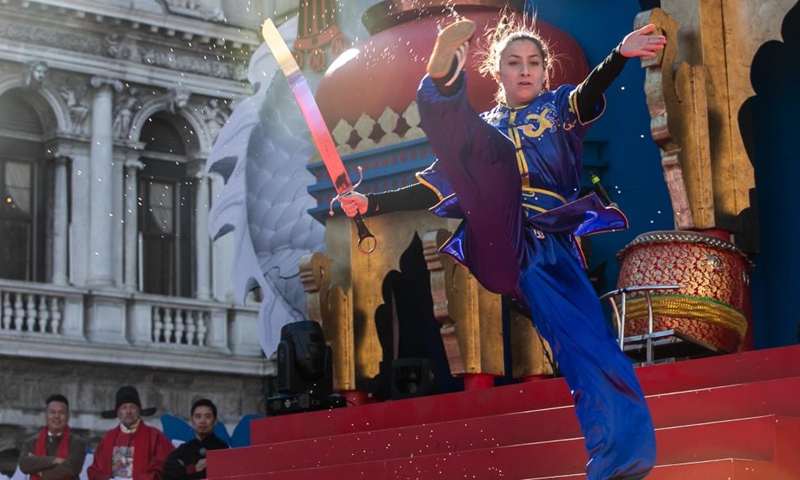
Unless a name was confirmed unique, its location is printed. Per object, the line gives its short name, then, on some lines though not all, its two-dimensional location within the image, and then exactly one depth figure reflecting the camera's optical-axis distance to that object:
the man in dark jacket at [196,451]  9.86
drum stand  7.66
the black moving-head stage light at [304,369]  9.15
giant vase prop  8.92
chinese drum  7.98
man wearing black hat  11.32
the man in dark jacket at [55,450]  11.13
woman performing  5.29
